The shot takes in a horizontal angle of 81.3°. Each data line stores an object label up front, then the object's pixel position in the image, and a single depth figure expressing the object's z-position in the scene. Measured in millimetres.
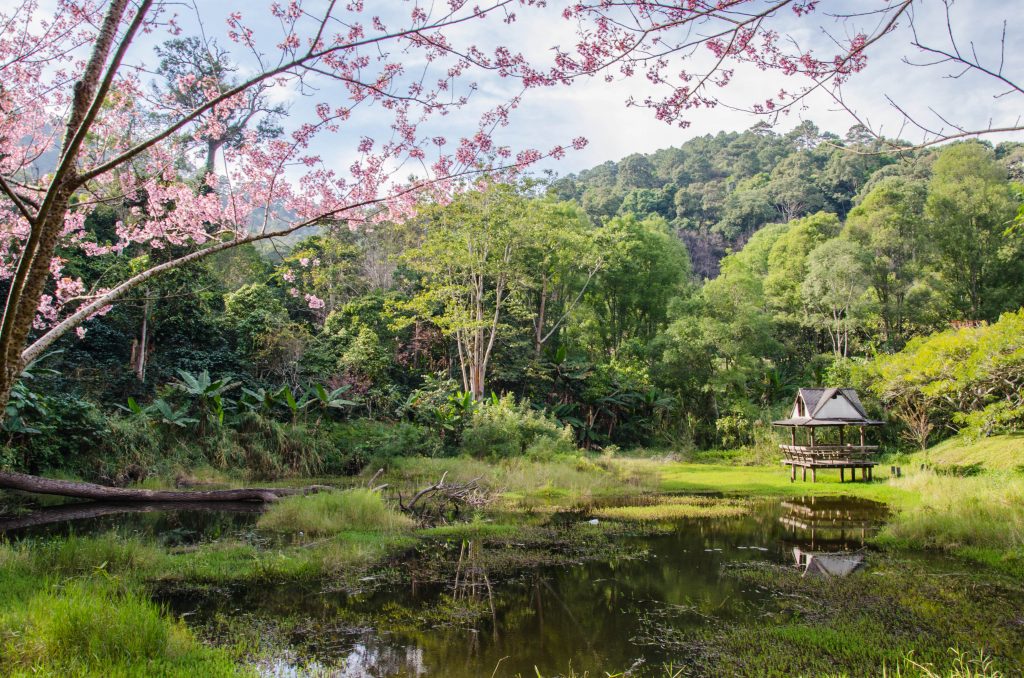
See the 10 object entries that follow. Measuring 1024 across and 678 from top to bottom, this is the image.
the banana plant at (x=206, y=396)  15352
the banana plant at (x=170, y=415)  14453
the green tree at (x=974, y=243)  26266
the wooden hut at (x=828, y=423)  17250
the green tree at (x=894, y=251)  25703
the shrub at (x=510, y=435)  18312
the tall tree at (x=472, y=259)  22672
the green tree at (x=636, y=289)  29828
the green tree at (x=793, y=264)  29672
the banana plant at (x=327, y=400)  17422
